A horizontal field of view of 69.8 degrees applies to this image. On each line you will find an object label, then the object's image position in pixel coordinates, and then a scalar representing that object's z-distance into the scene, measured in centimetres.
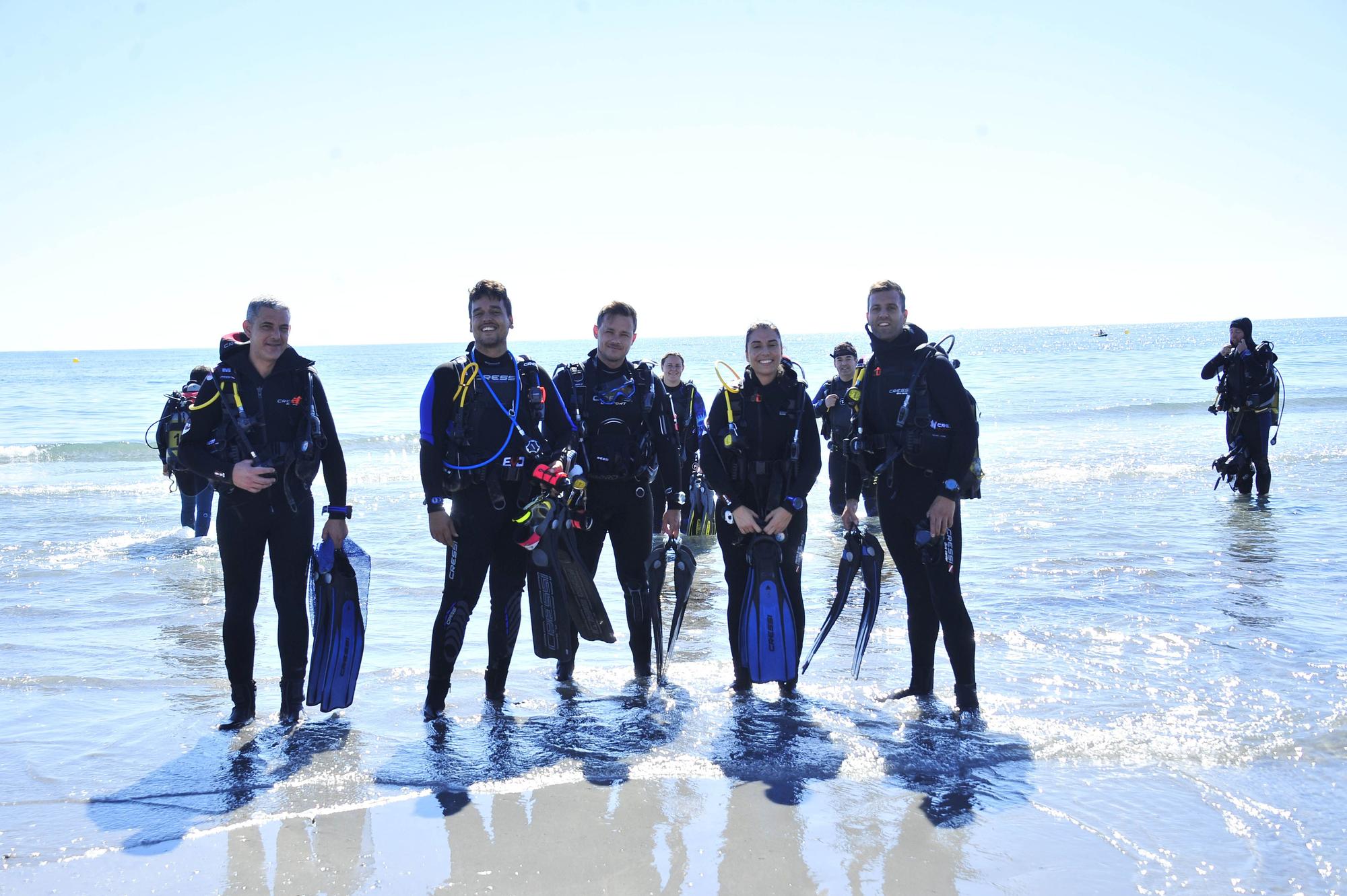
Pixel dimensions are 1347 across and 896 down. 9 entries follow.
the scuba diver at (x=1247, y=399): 977
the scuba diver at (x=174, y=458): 761
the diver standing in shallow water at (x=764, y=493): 436
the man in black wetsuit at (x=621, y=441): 443
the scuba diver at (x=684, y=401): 838
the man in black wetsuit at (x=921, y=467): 405
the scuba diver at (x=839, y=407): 852
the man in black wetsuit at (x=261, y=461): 394
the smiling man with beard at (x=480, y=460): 407
